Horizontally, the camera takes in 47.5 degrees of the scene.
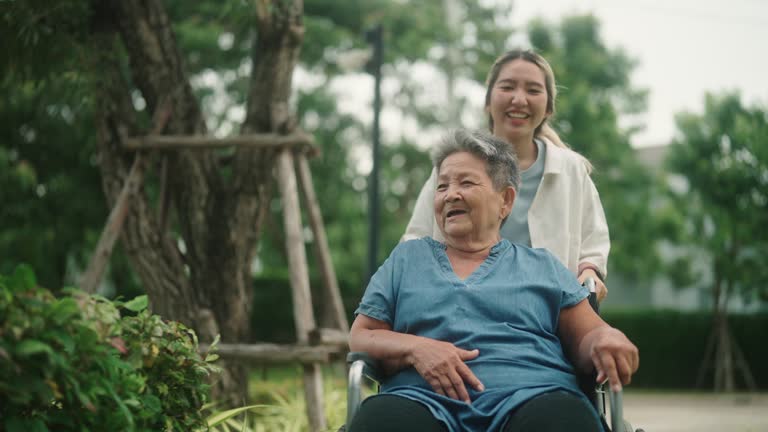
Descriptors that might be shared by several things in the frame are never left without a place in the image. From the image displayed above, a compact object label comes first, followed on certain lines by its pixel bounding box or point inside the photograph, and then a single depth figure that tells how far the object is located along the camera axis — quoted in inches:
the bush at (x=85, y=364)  65.9
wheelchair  88.1
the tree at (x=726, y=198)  553.6
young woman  122.3
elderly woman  87.5
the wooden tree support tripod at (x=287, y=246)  207.3
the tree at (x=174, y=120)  209.6
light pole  337.1
